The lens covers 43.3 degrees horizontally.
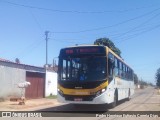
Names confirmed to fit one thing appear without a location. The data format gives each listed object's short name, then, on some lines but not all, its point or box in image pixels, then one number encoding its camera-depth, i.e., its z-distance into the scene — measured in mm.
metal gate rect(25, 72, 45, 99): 19601
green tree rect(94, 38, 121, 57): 32831
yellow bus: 10500
